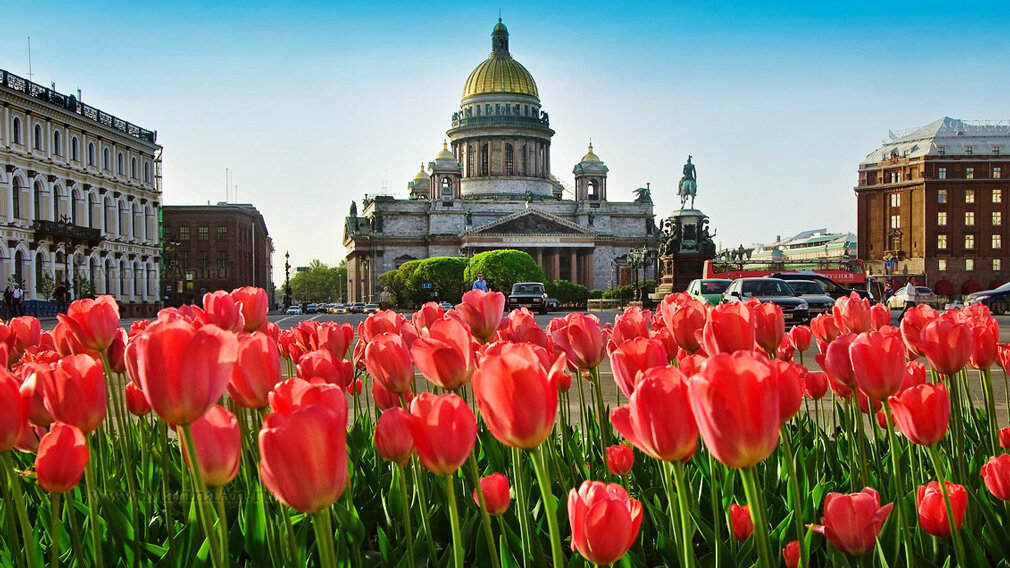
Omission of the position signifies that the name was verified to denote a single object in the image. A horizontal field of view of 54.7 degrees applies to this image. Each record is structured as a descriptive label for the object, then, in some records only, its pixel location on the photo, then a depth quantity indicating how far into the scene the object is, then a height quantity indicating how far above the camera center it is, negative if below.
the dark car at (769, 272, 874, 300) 26.42 -0.29
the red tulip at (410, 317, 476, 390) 1.78 -0.15
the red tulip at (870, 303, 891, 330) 3.15 -0.15
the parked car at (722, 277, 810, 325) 20.58 -0.38
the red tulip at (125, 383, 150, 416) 2.75 -0.36
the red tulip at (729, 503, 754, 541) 2.12 -0.54
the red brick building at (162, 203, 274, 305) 90.50 +3.33
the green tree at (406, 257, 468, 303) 70.44 -0.40
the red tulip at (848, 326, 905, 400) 1.93 -0.19
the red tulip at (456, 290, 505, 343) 2.80 -0.11
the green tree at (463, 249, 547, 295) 67.94 +0.35
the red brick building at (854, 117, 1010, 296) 78.50 +4.75
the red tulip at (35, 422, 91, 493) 1.65 -0.30
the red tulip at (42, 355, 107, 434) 1.73 -0.21
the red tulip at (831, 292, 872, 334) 3.05 -0.14
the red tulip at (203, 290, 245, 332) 2.72 -0.10
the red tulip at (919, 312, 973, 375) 2.20 -0.17
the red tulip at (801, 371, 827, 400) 3.16 -0.37
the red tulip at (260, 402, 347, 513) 1.15 -0.22
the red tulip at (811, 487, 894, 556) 1.68 -0.43
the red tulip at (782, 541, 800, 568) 1.91 -0.56
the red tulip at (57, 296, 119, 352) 2.53 -0.12
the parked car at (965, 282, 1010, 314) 33.88 -1.08
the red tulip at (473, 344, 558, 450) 1.33 -0.17
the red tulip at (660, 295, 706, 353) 2.68 -0.14
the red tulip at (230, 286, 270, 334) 3.04 -0.09
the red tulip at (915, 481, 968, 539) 1.97 -0.49
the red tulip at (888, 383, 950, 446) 1.92 -0.28
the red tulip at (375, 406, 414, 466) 1.77 -0.30
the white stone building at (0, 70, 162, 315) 42.72 +3.97
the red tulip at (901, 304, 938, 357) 2.52 -0.15
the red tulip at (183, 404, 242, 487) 1.49 -0.25
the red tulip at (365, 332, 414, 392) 2.12 -0.19
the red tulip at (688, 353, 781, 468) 1.16 -0.16
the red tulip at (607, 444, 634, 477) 2.57 -0.49
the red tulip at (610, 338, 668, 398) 1.84 -0.17
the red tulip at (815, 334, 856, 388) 2.16 -0.20
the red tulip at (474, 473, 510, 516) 1.91 -0.43
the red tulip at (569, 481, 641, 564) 1.33 -0.35
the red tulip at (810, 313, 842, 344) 3.26 -0.19
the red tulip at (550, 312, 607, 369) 2.43 -0.17
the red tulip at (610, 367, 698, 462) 1.28 -0.19
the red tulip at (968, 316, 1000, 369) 2.62 -0.20
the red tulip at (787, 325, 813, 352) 3.85 -0.26
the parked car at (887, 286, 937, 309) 38.57 -1.15
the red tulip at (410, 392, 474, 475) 1.44 -0.23
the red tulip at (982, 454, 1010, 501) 2.10 -0.45
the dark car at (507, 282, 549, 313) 39.19 -0.92
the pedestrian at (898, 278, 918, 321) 28.67 -0.66
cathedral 89.06 +6.28
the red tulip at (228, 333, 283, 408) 1.83 -0.18
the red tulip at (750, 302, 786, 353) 2.79 -0.16
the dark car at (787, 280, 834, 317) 19.83 -0.53
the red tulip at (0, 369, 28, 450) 1.54 -0.22
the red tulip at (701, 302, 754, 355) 2.10 -0.13
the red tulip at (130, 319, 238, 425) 1.33 -0.13
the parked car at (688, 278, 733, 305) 26.57 -0.41
